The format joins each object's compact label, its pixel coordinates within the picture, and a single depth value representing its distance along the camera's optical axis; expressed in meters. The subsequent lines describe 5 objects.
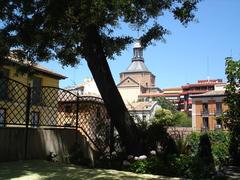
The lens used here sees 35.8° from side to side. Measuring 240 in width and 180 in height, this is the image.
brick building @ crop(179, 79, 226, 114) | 138.00
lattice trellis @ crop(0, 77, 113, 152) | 10.41
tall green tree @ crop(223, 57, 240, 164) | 11.41
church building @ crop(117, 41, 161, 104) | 164.12
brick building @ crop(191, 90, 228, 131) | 76.00
